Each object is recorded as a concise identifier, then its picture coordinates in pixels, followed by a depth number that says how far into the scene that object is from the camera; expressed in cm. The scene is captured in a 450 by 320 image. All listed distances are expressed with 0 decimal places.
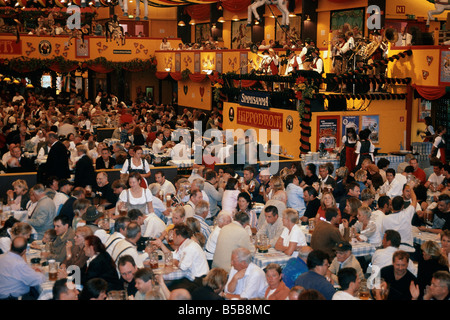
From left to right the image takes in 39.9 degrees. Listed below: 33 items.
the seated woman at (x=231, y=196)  845
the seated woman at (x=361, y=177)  968
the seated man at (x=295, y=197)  890
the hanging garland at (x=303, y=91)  1445
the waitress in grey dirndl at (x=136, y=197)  786
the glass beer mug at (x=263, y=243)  670
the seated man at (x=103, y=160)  1145
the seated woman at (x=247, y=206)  773
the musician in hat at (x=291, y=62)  1642
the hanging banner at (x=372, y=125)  1511
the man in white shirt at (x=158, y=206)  818
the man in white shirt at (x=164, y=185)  926
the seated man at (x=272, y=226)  702
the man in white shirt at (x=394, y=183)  933
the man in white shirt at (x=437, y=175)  1020
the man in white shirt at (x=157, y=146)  1388
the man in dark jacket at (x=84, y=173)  991
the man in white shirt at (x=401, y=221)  712
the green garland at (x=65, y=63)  2438
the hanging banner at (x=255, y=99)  1625
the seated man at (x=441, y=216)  745
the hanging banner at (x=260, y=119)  1590
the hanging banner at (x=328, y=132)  1453
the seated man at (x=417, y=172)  1041
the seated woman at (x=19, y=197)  852
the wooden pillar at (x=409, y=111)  1536
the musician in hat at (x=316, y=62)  1588
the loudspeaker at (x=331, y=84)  1452
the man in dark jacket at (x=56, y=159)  1038
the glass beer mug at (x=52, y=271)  575
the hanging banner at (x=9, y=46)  2425
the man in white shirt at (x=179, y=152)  1299
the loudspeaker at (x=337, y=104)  1488
